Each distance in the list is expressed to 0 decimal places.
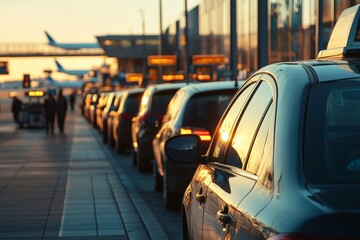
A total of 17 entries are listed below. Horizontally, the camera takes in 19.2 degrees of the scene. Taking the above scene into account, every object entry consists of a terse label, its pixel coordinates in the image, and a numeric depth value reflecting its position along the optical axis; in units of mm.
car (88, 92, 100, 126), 54566
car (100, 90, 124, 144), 30920
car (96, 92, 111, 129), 39844
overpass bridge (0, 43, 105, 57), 163750
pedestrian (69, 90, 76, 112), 103375
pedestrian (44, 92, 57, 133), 45116
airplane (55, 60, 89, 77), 191288
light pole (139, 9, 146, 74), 93938
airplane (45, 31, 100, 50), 178875
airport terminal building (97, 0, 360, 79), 30162
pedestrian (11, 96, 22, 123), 57897
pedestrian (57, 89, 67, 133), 44812
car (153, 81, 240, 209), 12453
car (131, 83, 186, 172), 18344
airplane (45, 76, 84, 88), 186875
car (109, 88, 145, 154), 25859
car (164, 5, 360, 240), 3492
